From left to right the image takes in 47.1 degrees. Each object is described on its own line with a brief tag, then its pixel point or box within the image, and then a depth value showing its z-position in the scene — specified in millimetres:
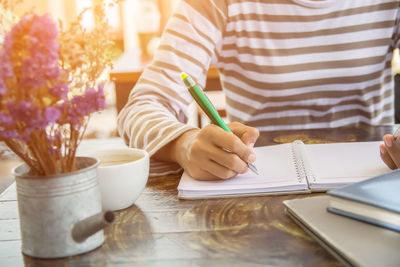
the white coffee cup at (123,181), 627
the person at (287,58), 1138
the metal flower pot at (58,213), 500
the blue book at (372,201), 517
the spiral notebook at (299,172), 697
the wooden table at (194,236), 511
